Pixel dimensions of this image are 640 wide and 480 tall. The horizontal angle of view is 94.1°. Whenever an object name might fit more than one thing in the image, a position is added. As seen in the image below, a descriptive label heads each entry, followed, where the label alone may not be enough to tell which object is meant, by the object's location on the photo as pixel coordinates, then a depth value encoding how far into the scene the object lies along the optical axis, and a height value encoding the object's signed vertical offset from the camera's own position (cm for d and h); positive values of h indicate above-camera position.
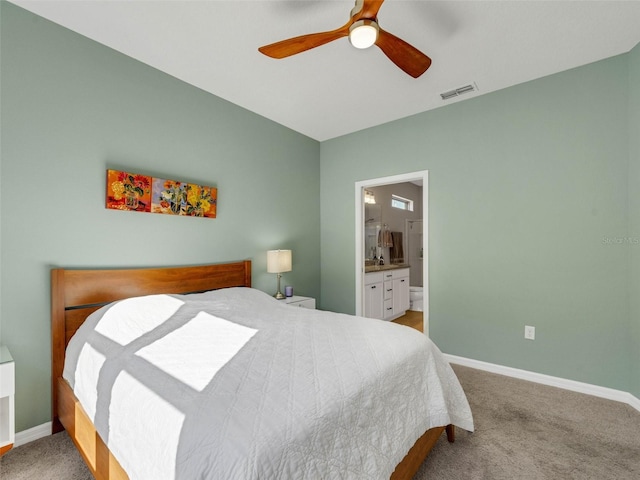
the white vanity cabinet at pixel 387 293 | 415 -83
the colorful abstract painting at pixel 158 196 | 222 +37
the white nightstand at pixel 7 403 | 151 -86
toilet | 533 -110
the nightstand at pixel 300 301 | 326 -69
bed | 91 -59
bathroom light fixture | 512 +73
